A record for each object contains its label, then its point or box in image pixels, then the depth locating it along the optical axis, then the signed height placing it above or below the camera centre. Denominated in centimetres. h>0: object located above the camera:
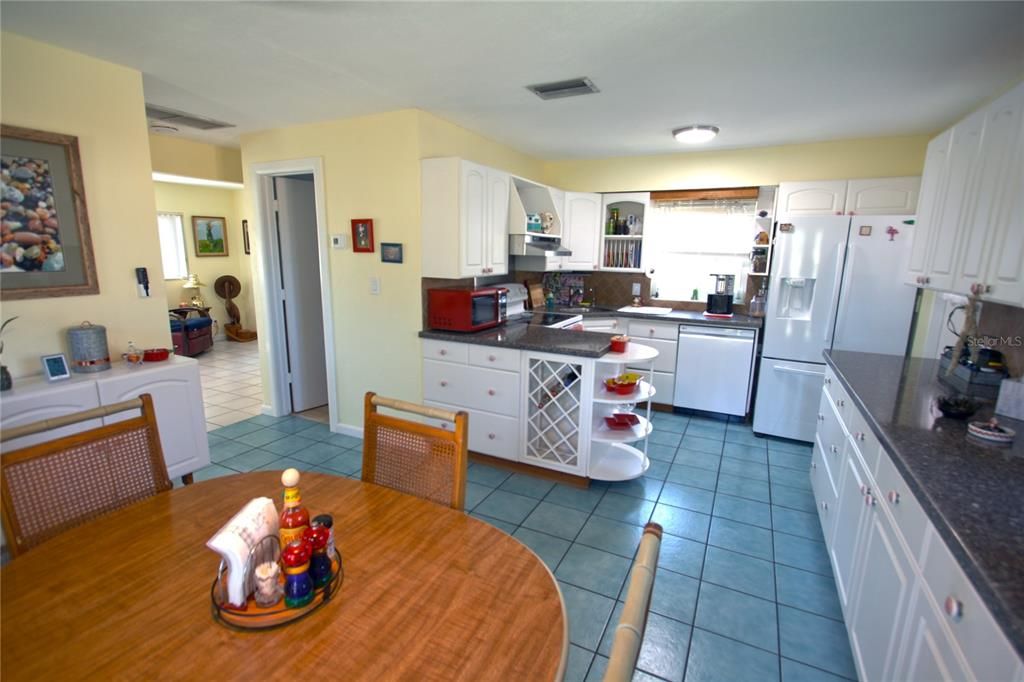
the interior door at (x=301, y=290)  398 -32
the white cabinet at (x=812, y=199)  375 +53
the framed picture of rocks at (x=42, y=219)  210 +14
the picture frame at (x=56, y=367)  216 -55
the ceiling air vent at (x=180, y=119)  315 +93
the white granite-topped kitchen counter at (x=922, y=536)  92 -67
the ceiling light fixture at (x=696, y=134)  336 +92
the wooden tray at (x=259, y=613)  95 -74
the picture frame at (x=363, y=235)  335 +14
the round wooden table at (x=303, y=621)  86 -74
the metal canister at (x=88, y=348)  229 -48
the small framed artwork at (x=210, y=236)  693 +23
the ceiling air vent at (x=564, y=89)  256 +95
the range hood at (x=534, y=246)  384 +11
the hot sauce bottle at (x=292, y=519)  102 -58
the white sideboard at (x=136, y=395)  204 -72
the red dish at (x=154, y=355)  258 -58
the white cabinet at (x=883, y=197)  354 +53
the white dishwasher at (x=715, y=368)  395 -91
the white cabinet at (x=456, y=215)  309 +28
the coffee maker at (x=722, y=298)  423 -32
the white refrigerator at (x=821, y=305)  327 -29
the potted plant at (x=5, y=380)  204 -57
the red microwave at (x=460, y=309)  323 -36
